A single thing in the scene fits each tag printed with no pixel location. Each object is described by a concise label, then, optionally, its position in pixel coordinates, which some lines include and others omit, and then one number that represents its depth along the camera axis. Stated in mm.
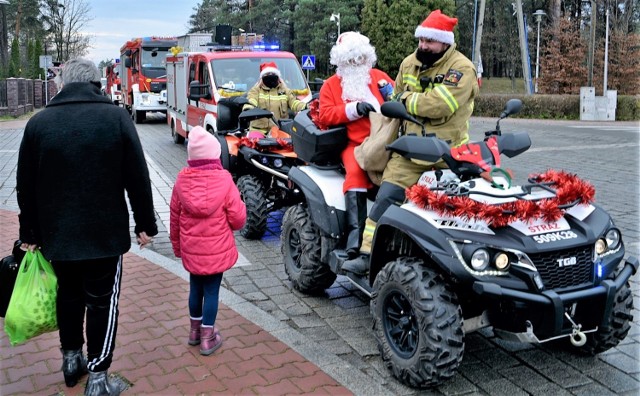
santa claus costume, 5164
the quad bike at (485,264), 3729
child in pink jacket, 4465
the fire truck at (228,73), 11852
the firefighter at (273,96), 9242
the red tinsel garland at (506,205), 3771
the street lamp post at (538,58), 38009
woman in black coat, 3758
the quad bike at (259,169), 7570
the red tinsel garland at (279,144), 7824
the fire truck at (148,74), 24281
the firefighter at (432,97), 4453
